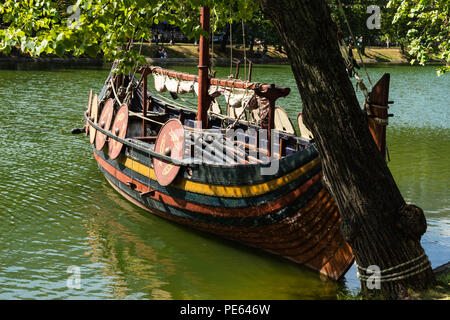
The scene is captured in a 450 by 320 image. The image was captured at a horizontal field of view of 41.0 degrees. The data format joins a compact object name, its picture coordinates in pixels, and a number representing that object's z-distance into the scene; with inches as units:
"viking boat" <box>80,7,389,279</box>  350.3
